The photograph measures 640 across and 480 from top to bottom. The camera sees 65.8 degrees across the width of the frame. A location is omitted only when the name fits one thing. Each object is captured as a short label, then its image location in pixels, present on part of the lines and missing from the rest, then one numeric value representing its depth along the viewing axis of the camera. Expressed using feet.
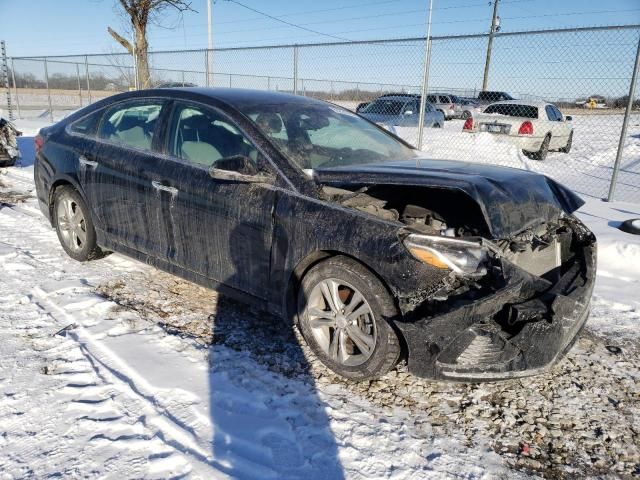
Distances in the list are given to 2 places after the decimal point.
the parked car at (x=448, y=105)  75.56
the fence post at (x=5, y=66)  52.55
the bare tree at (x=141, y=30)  48.47
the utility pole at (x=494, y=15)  101.23
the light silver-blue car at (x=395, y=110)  43.39
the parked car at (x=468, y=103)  80.86
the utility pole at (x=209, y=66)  38.98
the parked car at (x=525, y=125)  41.01
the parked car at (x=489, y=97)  79.04
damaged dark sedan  8.39
